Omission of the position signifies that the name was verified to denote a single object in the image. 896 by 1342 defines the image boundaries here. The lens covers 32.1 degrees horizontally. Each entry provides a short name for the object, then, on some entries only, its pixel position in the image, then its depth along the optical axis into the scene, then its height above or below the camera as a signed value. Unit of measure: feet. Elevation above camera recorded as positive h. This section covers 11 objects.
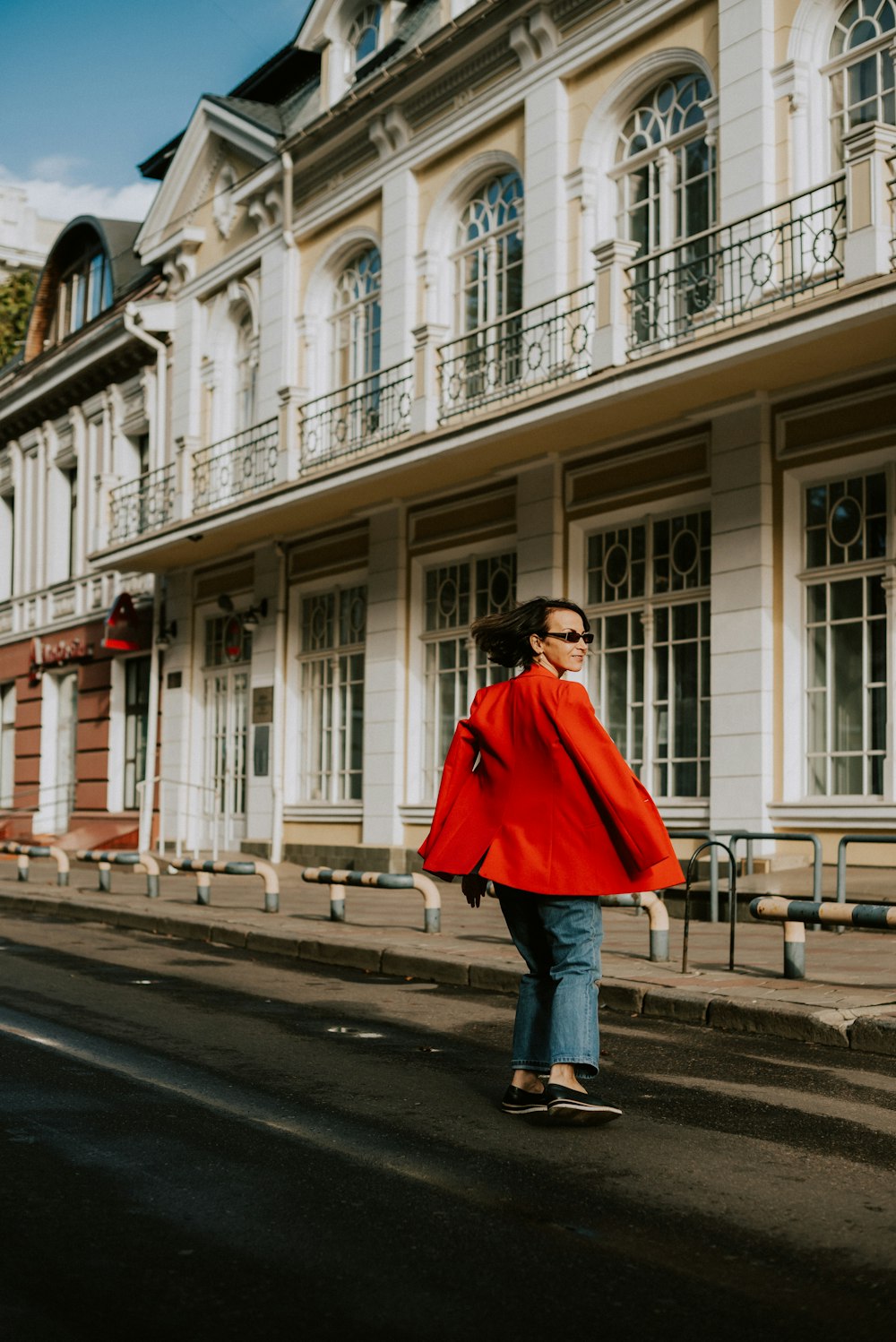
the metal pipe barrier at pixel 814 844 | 34.23 -0.83
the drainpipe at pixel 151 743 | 76.95 +2.94
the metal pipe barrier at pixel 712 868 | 39.78 -1.62
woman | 17.61 -0.39
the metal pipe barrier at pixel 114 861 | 52.90 -2.08
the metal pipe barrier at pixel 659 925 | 31.30 -2.42
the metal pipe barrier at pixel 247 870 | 45.14 -2.02
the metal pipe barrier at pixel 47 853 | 58.18 -1.99
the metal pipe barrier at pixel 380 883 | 38.27 -2.05
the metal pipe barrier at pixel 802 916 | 25.88 -1.89
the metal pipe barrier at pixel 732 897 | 29.19 -1.72
